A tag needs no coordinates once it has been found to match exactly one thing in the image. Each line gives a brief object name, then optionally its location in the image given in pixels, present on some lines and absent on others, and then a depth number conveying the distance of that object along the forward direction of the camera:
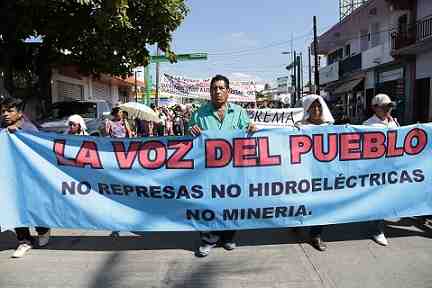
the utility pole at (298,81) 44.40
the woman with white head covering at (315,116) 4.93
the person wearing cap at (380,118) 5.08
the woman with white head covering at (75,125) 5.88
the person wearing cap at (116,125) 10.30
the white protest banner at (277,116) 13.63
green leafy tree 11.64
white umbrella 11.40
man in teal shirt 4.75
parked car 13.16
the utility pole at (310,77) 39.23
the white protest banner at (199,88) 23.20
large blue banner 4.74
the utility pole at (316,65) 28.68
